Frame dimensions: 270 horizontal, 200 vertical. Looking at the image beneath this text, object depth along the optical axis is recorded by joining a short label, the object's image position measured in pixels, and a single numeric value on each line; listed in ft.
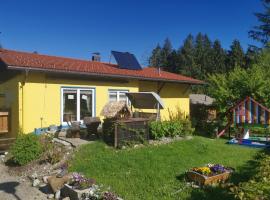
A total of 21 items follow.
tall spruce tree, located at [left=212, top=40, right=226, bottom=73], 121.07
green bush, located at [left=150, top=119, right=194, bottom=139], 26.15
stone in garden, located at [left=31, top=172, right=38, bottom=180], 18.71
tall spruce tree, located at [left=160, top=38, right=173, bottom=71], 135.20
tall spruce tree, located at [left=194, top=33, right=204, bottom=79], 116.06
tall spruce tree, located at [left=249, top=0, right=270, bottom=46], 82.80
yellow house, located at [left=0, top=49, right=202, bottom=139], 26.38
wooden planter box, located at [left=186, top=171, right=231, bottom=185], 15.18
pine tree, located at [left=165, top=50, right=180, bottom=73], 127.33
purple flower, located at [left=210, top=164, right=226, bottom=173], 16.20
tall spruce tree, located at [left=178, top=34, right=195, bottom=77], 117.59
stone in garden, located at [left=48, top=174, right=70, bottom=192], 16.36
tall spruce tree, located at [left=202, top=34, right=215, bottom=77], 122.71
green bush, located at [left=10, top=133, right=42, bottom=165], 21.29
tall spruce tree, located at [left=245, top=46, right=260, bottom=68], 83.07
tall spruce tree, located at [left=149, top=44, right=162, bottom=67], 137.88
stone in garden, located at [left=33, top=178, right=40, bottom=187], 17.75
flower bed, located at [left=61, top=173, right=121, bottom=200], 13.74
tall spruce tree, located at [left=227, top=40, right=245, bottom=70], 115.38
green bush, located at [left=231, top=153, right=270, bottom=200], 8.16
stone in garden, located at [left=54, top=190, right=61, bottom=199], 15.58
